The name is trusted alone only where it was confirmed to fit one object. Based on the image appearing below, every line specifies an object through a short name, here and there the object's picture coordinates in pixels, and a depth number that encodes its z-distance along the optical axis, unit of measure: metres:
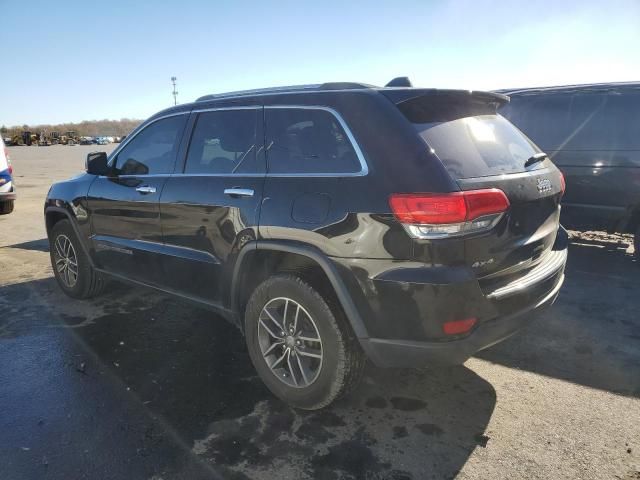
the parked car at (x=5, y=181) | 8.34
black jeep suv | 2.30
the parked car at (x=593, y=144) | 5.06
